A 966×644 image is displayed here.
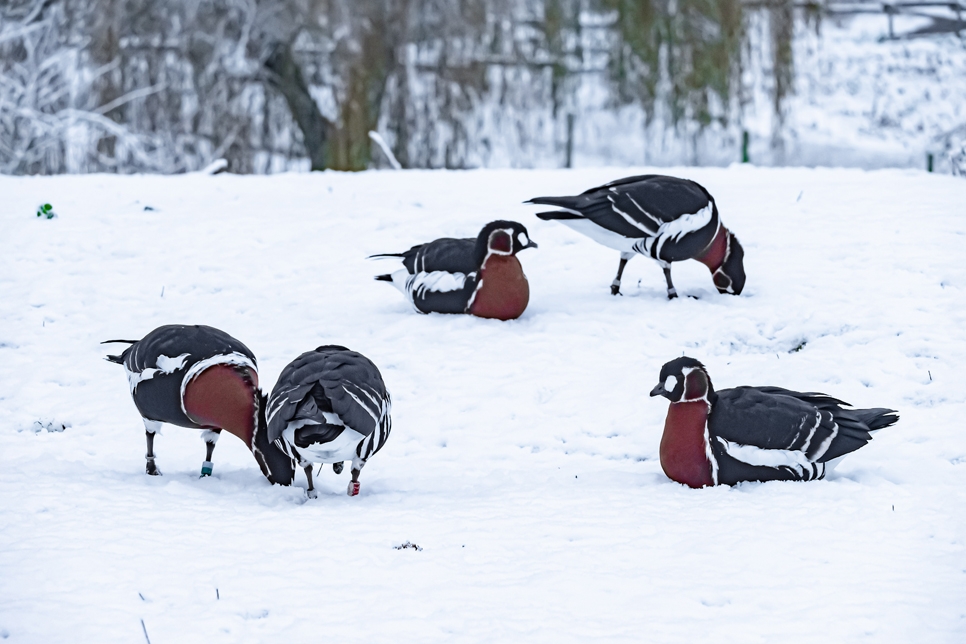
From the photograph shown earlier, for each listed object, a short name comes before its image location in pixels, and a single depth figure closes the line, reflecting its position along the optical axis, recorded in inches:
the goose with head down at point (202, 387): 421.1
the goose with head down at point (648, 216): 631.2
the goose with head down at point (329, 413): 387.2
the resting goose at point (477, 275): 630.5
